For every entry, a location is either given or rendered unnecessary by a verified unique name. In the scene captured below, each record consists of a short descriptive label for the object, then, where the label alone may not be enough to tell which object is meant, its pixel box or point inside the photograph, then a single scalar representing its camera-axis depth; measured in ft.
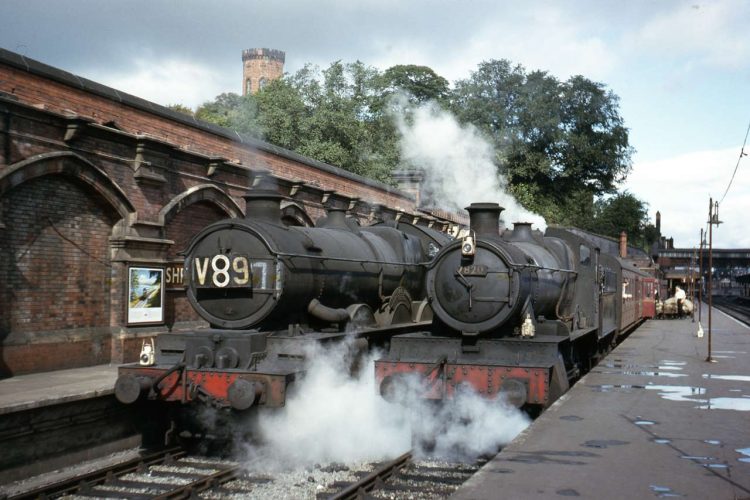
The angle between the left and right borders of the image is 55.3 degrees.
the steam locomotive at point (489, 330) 24.95
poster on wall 36.63
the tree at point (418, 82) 158.92
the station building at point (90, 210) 31.14
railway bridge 233.84
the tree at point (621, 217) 197.67
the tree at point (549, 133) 91.15
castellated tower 241.55
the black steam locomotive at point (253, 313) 23.82
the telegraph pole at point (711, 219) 44.33
